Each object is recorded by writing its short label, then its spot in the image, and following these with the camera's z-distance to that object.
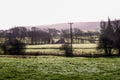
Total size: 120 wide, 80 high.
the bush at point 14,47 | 89.63
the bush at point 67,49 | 79.62
